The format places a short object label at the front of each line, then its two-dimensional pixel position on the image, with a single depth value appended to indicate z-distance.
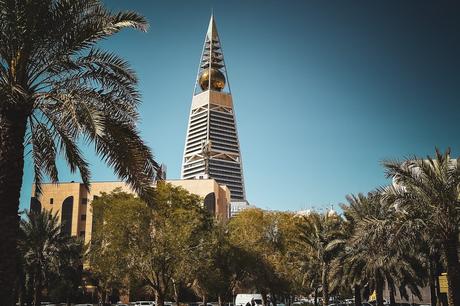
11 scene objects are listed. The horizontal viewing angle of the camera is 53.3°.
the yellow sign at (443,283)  20.41
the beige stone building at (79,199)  81.00
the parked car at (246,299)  59.82
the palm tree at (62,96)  10.30
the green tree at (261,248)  40.19
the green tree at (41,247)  36.72
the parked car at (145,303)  57.33
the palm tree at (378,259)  28.56
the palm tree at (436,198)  18.80
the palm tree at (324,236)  36.73
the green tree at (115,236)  29.33
